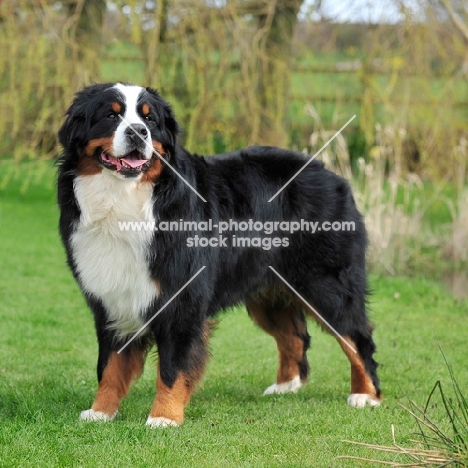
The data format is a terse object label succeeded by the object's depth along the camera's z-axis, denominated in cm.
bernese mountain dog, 450
